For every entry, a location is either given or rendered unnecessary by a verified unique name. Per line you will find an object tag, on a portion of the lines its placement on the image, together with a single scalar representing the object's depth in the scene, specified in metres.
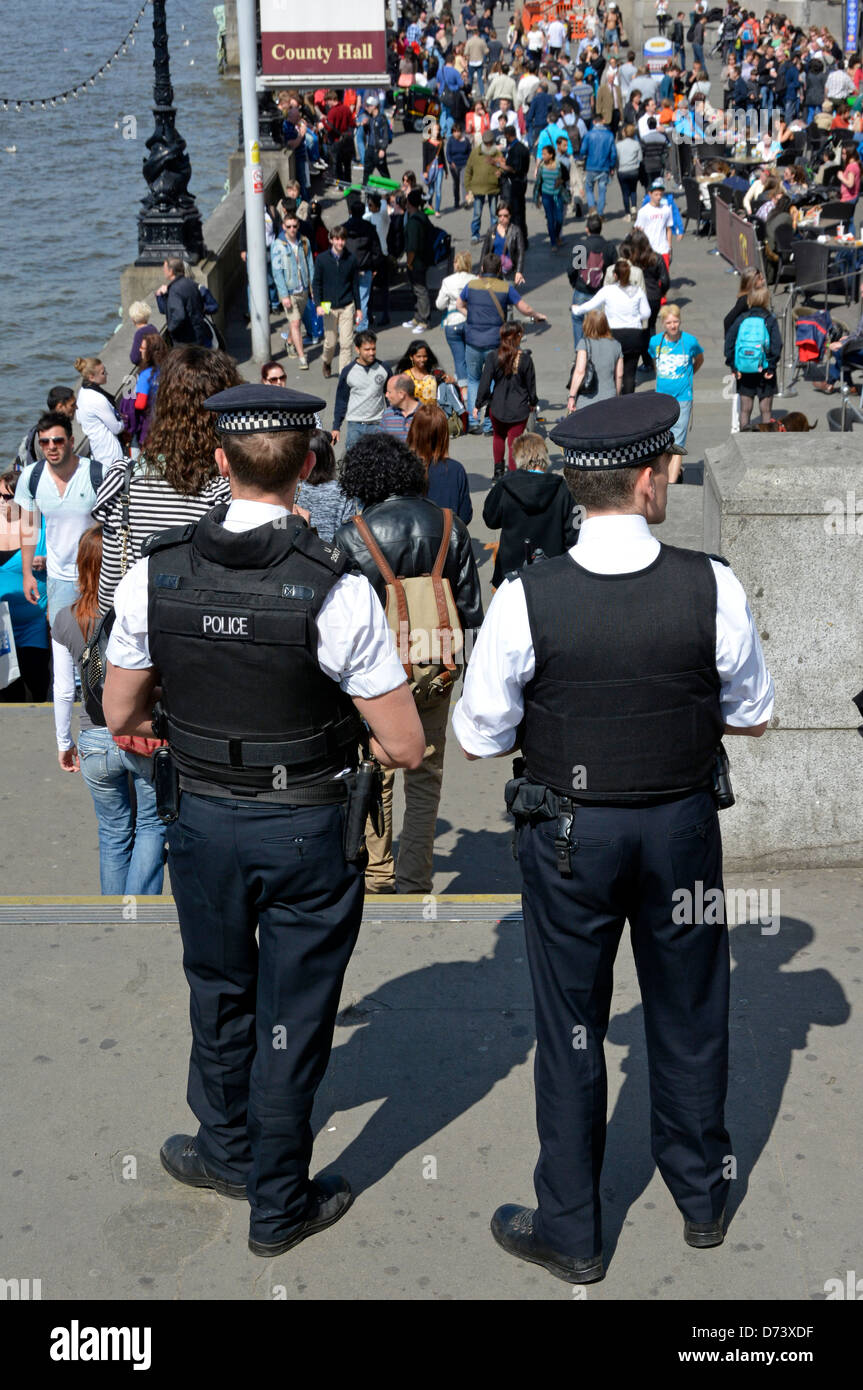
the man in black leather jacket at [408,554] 5.56
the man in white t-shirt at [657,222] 19.05
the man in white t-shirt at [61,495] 7.98
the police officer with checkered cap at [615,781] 3.18
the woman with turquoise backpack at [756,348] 13.06
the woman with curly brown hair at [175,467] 4.97
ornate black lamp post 18.45
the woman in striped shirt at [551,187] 22.14
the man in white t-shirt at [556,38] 36.09
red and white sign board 16.97
